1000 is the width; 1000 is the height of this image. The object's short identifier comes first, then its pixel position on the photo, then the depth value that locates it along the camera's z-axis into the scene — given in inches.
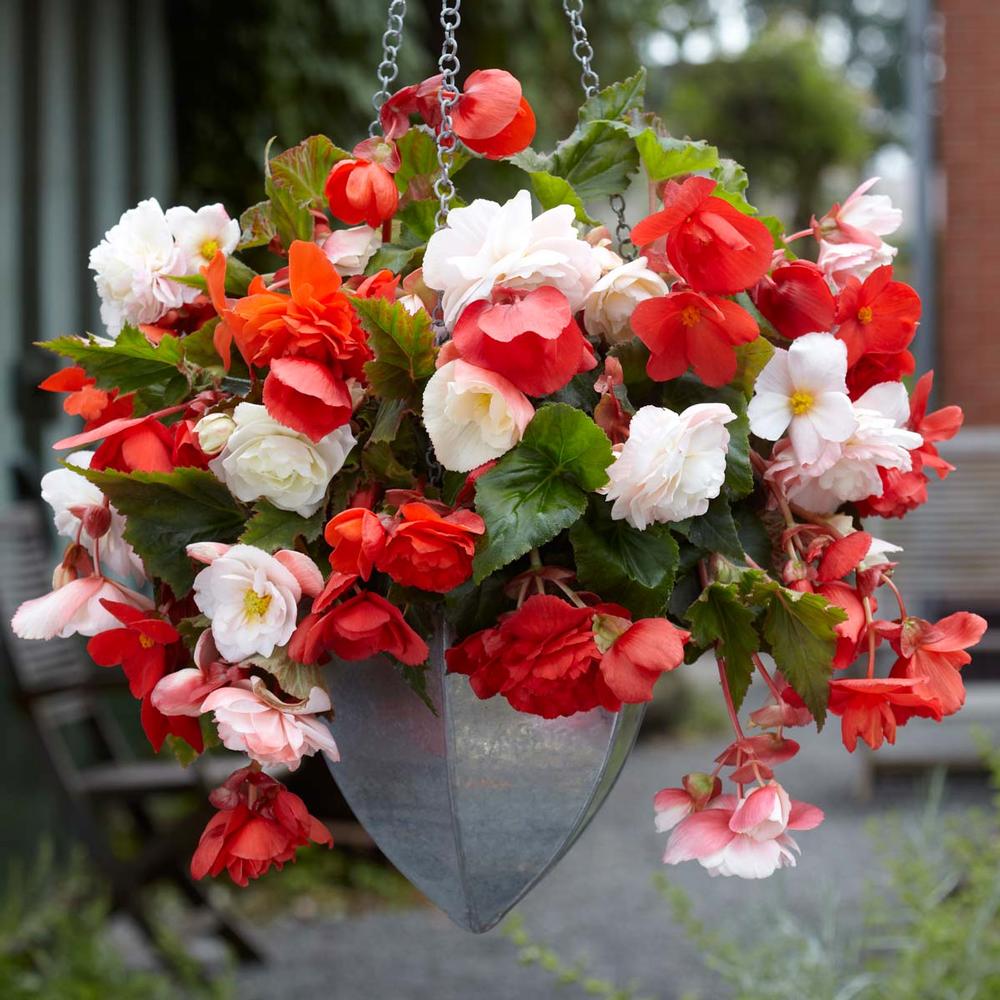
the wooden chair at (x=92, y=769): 124.9
